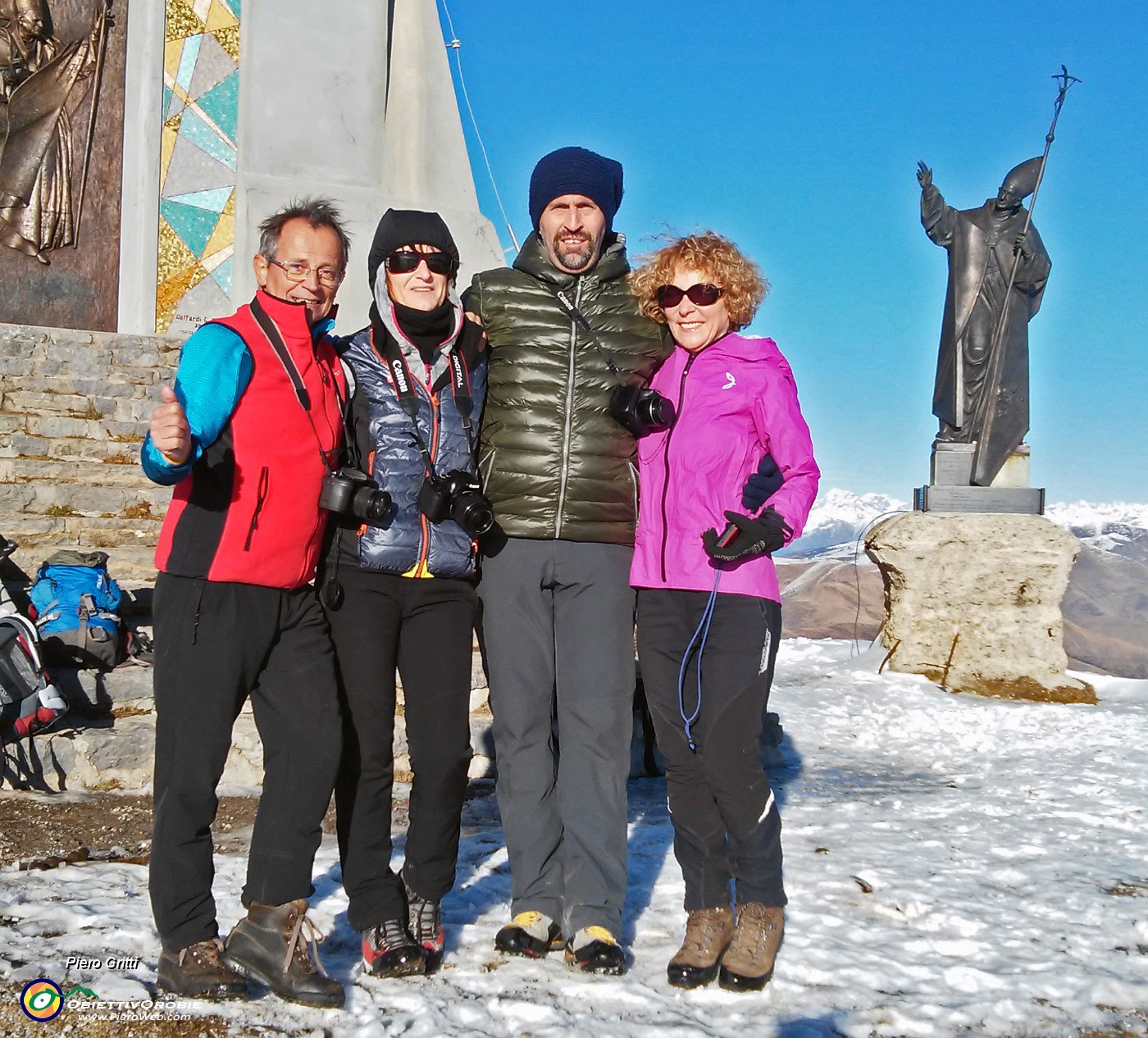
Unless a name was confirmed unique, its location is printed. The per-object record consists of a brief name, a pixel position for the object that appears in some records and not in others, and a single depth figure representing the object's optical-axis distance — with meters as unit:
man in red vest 2.26
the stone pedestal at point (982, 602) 7.93
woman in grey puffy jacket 2.53
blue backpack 4.49
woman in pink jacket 2.58
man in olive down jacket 2.73
